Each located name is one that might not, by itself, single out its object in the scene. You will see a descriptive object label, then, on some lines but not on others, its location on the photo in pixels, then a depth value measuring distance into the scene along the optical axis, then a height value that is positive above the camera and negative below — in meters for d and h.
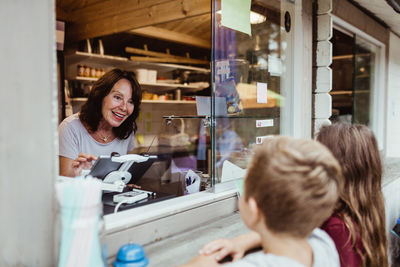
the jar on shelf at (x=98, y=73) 4.20 +0.56
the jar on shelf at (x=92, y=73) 4.15 +0.55
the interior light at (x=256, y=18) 1.94 +0.59
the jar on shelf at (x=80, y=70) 4.05 +0.57
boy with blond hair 0.82 -0.19
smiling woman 2.27 +0.01
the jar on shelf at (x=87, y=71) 4.10 +0.57
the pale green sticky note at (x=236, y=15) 1.68 +0.53
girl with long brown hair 1.19 -0.28
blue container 0.93 -0.38
